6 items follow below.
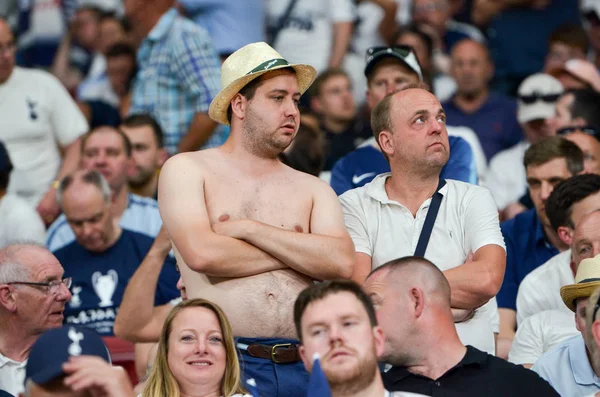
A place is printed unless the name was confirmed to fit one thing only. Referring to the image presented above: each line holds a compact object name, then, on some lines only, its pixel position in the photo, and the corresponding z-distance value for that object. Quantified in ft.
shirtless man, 37.76
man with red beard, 31.94
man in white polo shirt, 40.40
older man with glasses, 42.98
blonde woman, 37.45
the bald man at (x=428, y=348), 36.27
